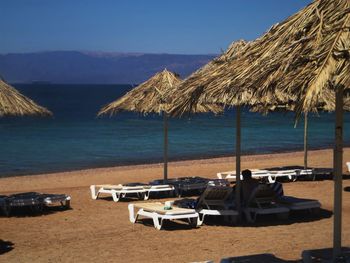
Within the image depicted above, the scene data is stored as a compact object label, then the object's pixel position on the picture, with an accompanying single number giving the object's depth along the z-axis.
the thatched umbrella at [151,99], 12.29
